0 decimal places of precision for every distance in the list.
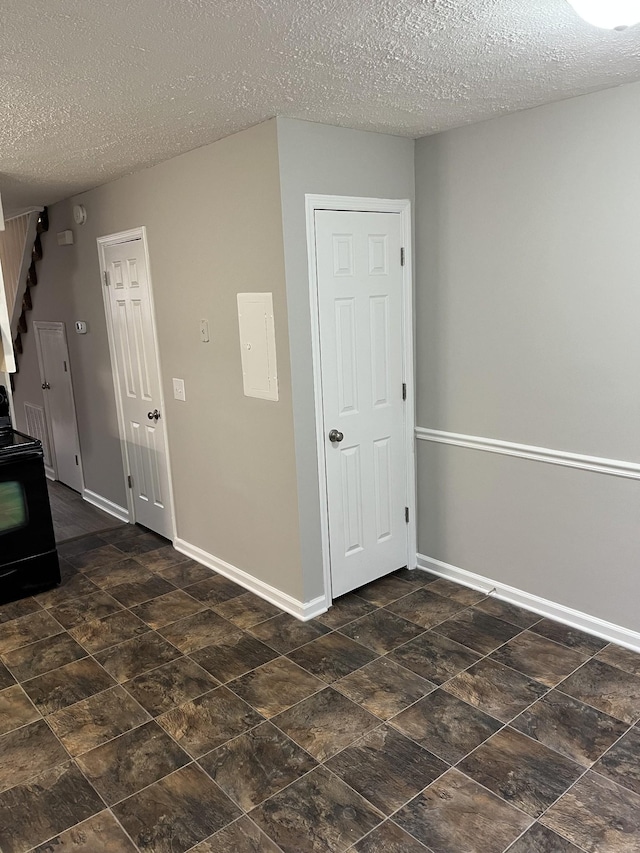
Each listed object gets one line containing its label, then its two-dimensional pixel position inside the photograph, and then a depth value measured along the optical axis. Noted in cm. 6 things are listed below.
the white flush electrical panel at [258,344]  311
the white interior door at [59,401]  527
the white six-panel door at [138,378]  407
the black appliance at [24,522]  359
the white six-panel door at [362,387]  316
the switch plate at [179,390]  389
